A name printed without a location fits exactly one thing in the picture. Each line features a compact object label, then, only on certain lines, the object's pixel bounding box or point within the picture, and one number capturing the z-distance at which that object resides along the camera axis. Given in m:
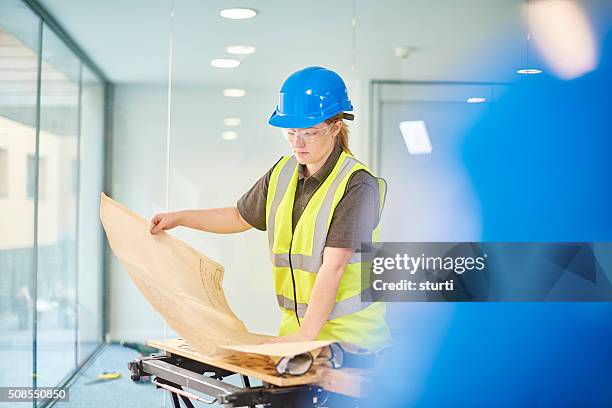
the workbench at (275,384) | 1.83
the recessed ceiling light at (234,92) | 3.21
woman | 2.25
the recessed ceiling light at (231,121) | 3.22
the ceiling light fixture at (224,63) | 3.20
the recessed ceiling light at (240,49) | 3.20
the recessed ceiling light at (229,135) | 3.22
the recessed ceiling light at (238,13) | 3.17
